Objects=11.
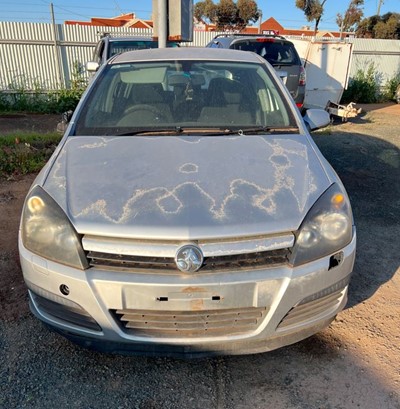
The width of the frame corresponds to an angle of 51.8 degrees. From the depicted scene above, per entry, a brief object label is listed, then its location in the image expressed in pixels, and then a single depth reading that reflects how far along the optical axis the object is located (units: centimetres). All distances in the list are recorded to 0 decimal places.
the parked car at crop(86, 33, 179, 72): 852
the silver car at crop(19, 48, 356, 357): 194
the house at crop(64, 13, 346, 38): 3109
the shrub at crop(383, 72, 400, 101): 1491
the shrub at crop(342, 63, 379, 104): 1437
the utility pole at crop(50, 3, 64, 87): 1202
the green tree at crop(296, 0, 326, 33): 2966
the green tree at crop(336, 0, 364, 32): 3725
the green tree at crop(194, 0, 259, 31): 4138
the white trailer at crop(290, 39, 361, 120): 1071
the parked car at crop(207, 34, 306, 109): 914
